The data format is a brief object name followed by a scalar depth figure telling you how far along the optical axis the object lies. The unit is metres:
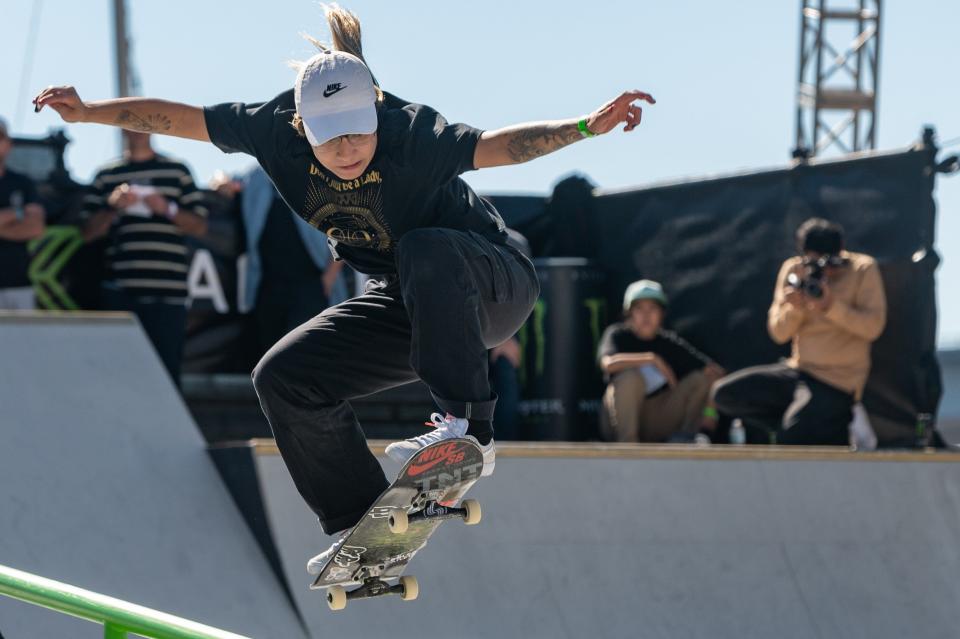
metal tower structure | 30.25
